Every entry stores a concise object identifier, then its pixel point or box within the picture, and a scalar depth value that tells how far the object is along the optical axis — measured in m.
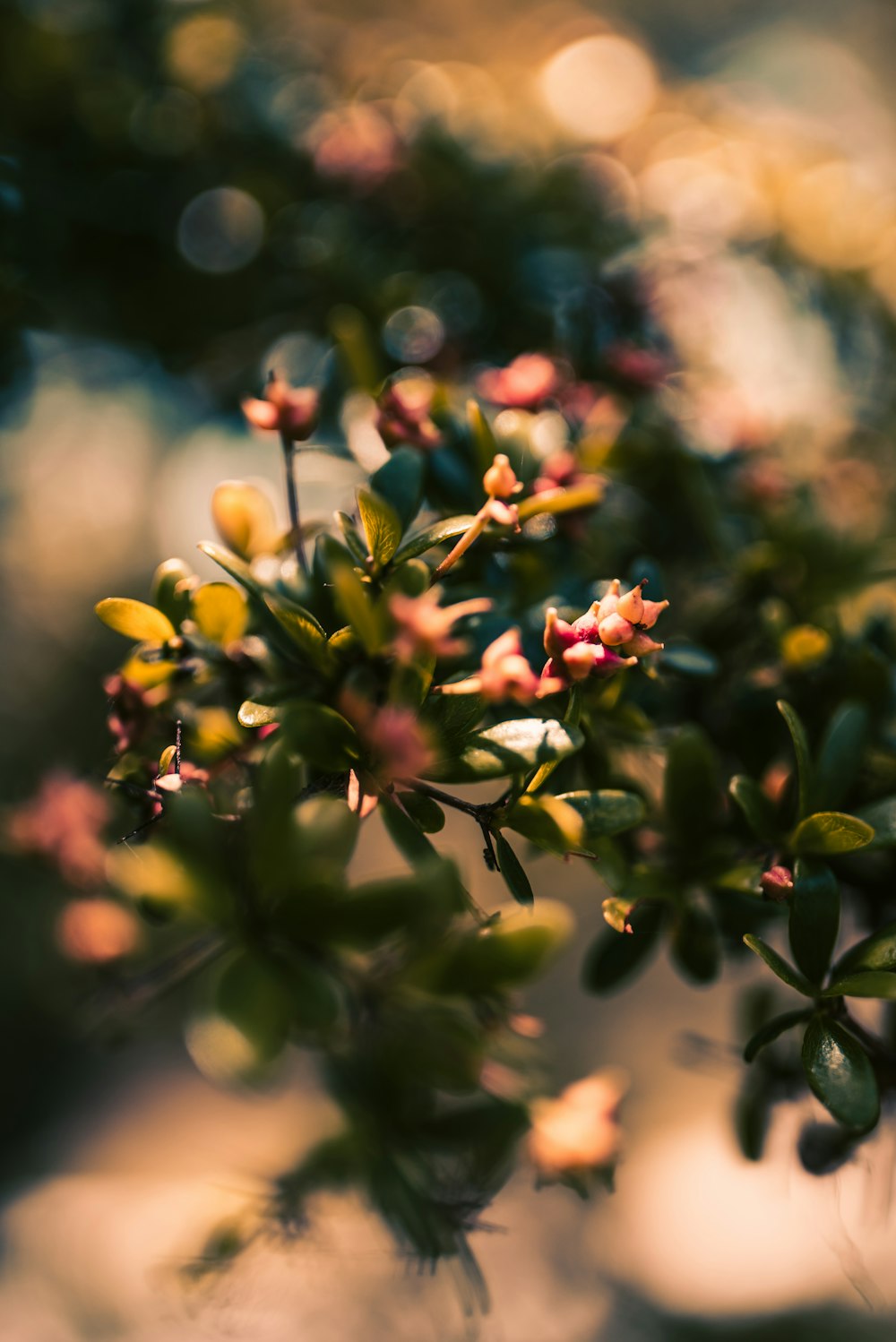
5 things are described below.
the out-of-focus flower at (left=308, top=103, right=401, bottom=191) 0.57
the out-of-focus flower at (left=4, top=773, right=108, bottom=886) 0.41
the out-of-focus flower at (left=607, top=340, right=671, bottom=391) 0.46
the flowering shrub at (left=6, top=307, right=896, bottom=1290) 0.32
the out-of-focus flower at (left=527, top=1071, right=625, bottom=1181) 0.39
